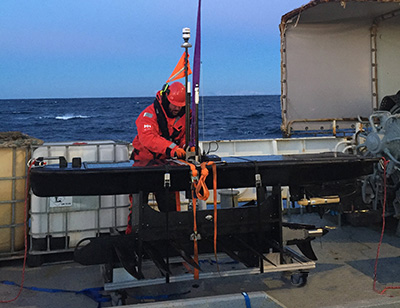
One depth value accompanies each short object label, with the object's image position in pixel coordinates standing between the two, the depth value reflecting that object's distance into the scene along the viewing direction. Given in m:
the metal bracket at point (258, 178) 3.79
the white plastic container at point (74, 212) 4.70
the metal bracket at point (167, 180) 3.55
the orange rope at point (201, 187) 3.52
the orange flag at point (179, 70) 3.88
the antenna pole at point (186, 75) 3.71
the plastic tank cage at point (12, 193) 4.71
